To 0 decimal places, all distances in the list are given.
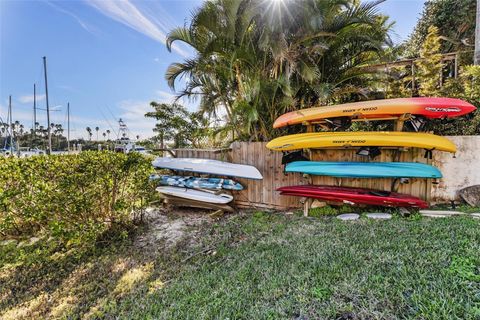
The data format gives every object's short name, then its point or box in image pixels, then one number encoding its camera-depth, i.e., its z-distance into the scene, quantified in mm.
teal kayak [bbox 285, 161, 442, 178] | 3582
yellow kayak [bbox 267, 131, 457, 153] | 3573
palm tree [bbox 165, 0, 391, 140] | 4508
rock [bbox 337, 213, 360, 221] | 3525
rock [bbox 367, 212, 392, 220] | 3389
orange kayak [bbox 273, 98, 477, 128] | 3596
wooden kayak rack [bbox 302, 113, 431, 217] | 3892
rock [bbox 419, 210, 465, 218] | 3318
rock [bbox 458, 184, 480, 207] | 3804
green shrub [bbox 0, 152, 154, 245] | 3324
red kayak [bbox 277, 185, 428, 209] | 3543
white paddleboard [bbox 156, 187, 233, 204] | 4621
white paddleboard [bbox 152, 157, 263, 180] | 4617
